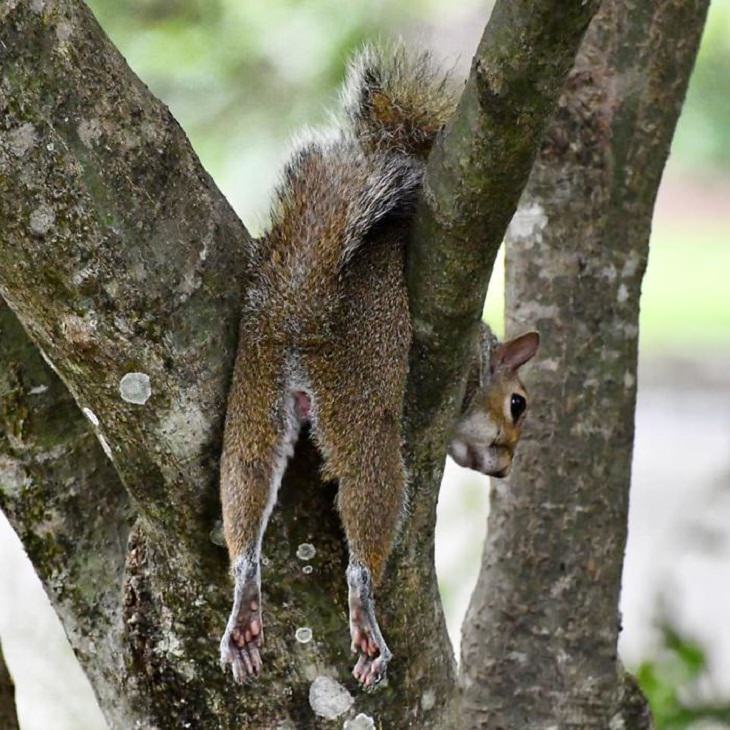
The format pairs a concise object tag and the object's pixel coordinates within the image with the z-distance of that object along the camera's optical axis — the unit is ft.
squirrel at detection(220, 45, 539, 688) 22.99
